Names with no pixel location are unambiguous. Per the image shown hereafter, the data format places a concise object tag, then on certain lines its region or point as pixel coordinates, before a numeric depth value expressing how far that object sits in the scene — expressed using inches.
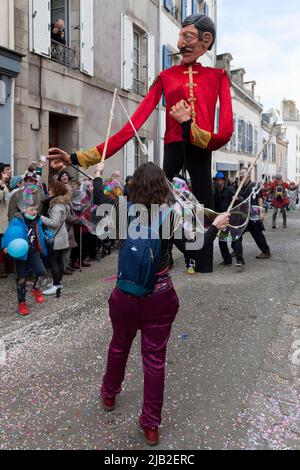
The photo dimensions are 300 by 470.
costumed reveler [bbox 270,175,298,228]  566.7
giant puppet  126.1
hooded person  228.8
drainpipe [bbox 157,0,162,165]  598.4
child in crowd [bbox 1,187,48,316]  217.9
